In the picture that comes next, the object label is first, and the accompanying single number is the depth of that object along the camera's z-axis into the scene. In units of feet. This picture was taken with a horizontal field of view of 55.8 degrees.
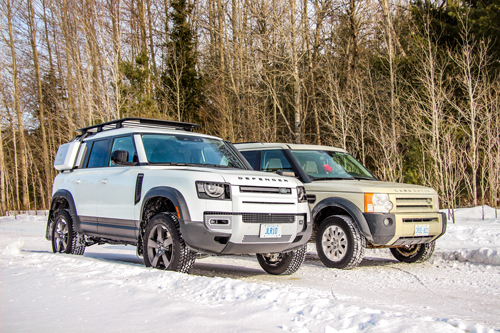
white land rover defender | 18.07
